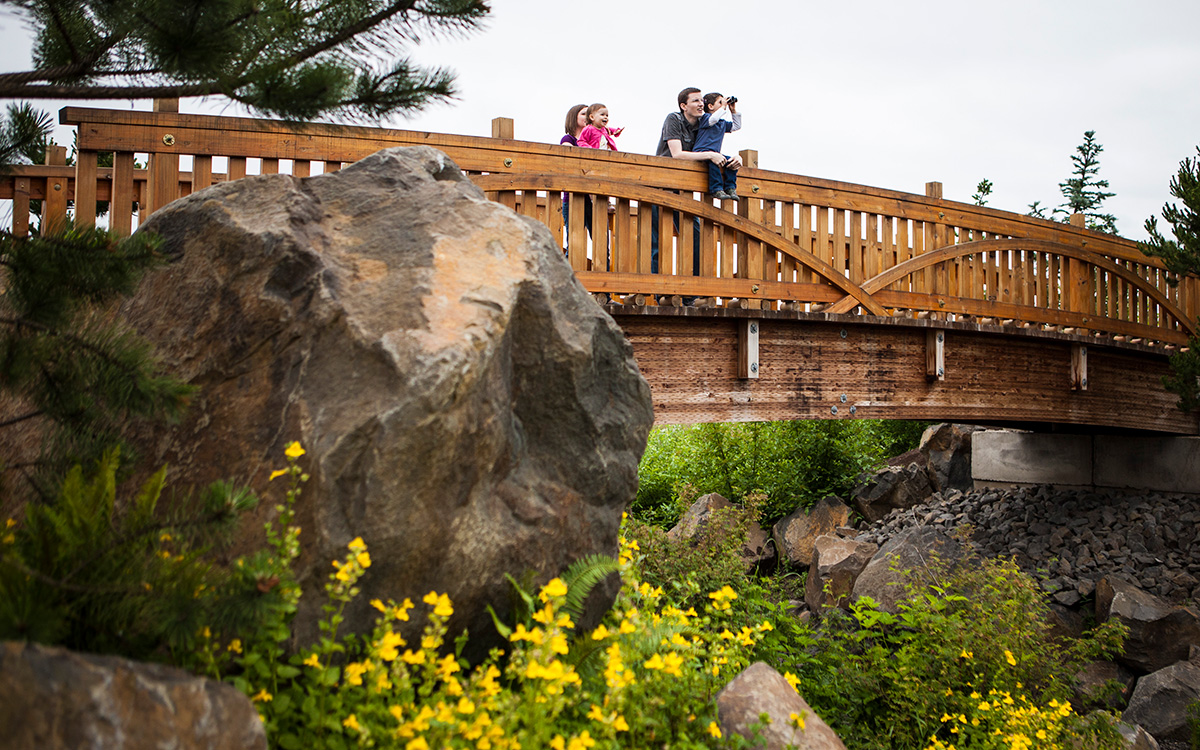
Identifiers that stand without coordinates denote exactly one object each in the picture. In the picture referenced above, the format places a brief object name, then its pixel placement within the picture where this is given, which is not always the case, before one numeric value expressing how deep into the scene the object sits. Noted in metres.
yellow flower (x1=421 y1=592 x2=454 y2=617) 2.49
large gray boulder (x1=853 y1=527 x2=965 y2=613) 7.79
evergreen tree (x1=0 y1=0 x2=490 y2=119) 2.77
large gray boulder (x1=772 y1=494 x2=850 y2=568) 11.95
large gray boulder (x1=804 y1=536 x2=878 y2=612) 9.02
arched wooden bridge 5.22
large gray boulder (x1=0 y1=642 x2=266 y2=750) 1.65
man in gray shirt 7.26
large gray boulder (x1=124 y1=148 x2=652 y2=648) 2.70
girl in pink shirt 7.05
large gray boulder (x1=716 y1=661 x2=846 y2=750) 3.22
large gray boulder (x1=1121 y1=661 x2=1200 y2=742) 6.86
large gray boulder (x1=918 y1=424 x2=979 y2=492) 14.01
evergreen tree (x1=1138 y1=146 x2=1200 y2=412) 9.20
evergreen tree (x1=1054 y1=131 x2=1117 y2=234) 24.09
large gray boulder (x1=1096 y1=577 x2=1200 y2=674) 8.00
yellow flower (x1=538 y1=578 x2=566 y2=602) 2.62
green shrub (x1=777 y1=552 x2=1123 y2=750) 5.22
